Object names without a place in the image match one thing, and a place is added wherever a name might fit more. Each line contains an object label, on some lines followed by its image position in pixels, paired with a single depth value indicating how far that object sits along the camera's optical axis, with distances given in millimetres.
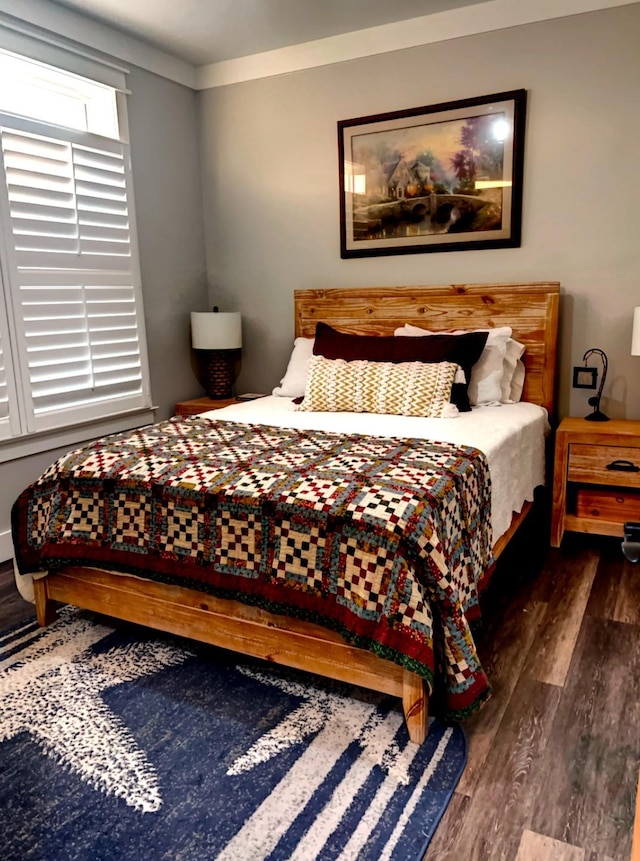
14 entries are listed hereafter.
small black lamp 3143
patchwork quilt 1661
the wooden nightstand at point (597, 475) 2861
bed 1775
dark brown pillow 3025
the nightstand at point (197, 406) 3908
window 2949
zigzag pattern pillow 2869
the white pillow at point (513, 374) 3209
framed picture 3287
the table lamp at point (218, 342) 3920
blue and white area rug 1436
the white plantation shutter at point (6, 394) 2922
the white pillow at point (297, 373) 3557
